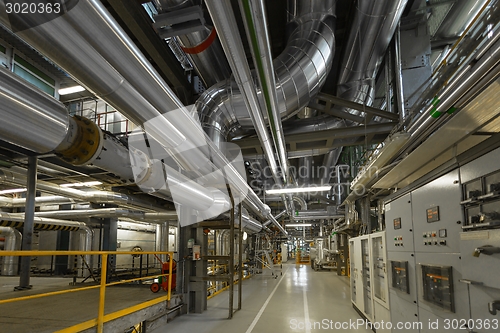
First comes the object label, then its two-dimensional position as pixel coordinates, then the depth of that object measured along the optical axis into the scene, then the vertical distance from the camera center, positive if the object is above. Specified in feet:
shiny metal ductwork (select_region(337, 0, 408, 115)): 13.33 +8.43
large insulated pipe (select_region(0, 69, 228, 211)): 7.19 +2.32
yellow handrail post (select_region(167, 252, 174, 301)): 18.43 -3.17
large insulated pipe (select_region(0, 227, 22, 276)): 37.38 -2.77
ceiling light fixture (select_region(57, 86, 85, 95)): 25.40 +10.46
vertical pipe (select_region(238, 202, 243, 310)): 26.14 -3.37
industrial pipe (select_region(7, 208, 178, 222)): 34.50 +0.84
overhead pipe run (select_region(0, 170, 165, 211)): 20.70 +2.14
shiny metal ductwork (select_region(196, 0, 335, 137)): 14.52 +6.75
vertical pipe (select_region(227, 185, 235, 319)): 23.45 -3.07
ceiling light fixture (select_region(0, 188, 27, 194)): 26.37 +2.61
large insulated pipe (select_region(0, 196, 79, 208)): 29.94 +1.96
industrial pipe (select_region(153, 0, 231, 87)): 12.25 +8.11
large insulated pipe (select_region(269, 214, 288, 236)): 42.17 +0.08
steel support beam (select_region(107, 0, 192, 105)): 13.98 +8.87
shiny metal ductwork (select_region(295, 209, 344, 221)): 50.62 +1.00
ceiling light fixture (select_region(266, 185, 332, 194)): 25.86 +2.58
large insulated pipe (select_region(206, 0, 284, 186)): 7.70 +4.88
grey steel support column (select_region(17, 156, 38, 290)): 17.83 +0.10
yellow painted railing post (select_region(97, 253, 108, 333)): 12.01 -3.33
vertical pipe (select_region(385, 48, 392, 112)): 18.85 +8.47
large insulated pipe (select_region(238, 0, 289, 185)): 8.02 +5.06
